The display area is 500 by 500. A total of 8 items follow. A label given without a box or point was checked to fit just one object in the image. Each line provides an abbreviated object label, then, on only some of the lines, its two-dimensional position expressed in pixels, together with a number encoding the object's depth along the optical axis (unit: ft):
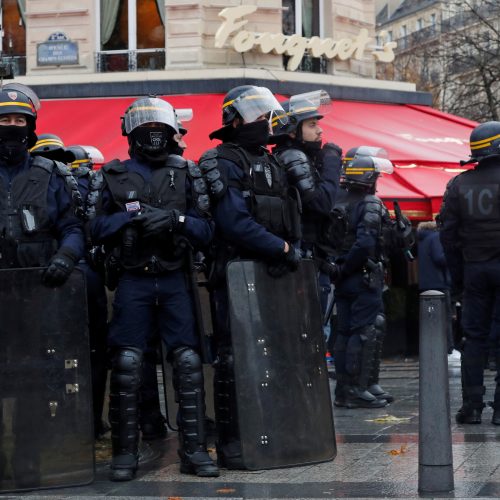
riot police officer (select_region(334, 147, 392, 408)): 63.46
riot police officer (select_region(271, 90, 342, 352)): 50.00
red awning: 95.11
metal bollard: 37.58
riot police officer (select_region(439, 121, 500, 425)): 54.37
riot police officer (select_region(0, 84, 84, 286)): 41.83
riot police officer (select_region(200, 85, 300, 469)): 43.31
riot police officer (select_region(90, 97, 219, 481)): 42.00
